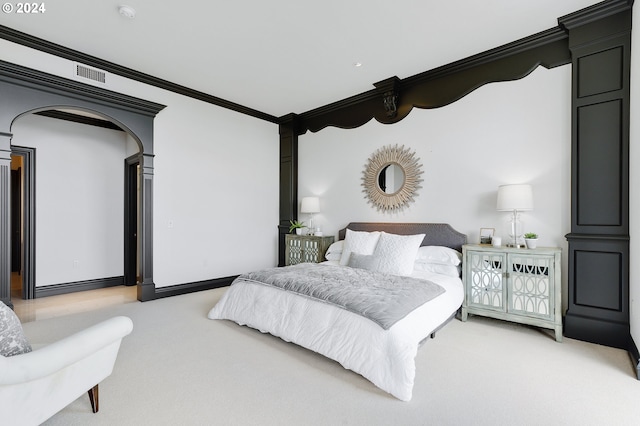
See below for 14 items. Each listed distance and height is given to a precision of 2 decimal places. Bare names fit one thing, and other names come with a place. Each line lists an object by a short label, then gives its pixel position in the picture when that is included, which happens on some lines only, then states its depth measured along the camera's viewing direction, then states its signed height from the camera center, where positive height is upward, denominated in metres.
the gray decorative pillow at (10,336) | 1.42 -0.58
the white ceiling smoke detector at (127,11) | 2.82 +1.80
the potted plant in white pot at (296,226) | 5.45 -0.24
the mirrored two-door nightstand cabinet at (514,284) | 2.92 -0.70
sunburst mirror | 4.30 +0.50
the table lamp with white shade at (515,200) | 3.13 +0.13
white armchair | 1.31 -0.76
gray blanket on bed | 2.33 -0.66
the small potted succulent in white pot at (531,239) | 3.10 -0.26
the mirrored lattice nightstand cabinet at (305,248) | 4.96 -0.58
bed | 2.18 -0.76
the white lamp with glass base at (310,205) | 5.22 +0.12
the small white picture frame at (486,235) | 3.56 -0.25
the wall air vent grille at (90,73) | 3.67 +1.63
